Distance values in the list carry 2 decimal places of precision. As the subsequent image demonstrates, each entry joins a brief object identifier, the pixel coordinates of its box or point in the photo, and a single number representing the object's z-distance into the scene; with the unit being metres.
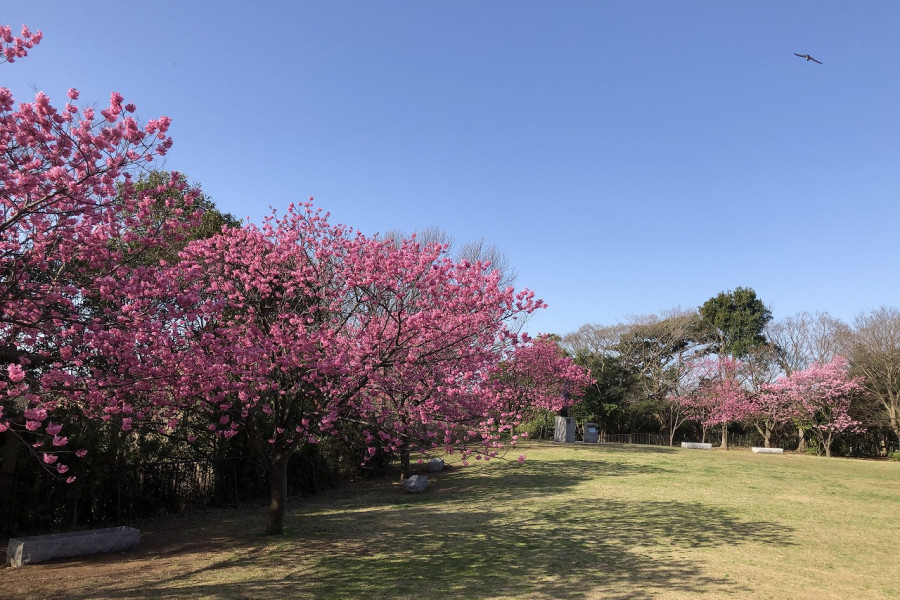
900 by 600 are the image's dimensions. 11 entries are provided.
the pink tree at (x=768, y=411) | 30.42
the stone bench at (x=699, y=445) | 31.25
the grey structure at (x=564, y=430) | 30.70
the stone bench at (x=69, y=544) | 6.59
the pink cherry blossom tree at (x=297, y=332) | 6.39
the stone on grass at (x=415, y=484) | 12.78
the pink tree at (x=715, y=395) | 31.70
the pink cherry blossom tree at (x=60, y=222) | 4.64
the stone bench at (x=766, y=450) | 28.89
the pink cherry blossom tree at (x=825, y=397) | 27.94
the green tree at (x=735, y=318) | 40.97
